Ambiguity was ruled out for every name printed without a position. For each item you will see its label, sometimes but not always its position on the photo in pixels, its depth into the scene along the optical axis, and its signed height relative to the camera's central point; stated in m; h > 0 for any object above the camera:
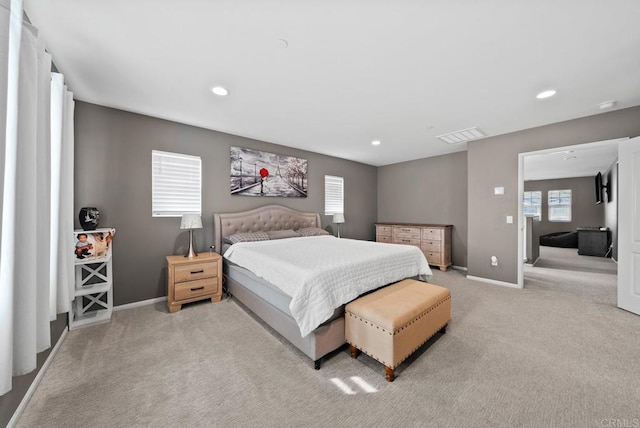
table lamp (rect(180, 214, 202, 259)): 3.28 -0.11
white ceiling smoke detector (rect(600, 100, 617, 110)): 2.92 +1.40
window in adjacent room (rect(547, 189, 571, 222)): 9.05 +0.43
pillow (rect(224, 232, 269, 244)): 3.67 -0.35
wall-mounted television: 7.24 +0.84
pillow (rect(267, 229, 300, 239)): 4.12 -0.33
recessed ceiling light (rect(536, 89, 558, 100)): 2.68 +1.41
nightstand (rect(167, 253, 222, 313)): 3.05 -0.87
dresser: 5.13 -0.53
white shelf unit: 2.65 -0.86
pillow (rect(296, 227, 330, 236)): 4.67 -0.32
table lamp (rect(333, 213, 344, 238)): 5.41 -0.06
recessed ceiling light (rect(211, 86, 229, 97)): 2.63 +1.41
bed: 2.00 -0.74
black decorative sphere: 2.78 -0.04
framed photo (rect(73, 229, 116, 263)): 2.60 -0.35
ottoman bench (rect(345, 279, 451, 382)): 1.81 -0.89
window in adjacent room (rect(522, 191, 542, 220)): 9.62 +0.52
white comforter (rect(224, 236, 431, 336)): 1.97 -0.55
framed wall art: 4.18 +0.79
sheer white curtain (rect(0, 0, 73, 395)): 1.16 +0.11
